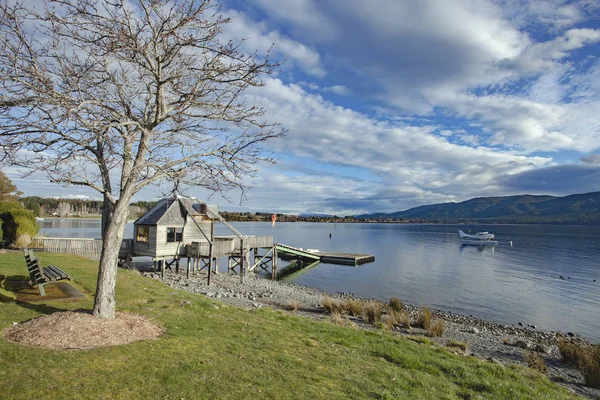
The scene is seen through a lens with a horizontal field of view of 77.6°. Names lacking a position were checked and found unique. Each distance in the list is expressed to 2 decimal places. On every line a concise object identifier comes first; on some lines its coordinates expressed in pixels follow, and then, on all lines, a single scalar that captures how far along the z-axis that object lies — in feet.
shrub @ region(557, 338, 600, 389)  37.32
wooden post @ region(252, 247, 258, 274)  141.69
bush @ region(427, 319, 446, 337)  56.13
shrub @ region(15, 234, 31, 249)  86.86
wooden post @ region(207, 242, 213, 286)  86.89
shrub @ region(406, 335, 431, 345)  43.27
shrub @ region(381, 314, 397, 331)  56.13
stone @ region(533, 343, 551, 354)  53.52
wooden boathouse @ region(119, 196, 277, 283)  92.94
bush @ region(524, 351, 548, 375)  40.67
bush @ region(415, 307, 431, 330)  59.36
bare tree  23.88
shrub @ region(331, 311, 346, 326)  48.70
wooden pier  159.61
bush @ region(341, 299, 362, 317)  65.82
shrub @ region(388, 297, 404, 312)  77.53
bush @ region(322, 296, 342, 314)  65.46
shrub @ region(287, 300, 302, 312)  63.87
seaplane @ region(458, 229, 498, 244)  281.25
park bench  34.32
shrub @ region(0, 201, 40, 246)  88.74
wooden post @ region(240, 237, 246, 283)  98.94
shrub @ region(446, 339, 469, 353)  45.74
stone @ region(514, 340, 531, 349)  54.83
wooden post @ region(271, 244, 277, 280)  128.36
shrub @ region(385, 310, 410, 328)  60.44
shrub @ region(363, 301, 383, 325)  59.34
